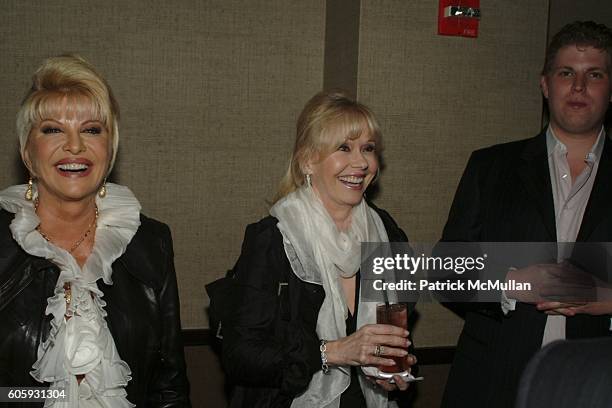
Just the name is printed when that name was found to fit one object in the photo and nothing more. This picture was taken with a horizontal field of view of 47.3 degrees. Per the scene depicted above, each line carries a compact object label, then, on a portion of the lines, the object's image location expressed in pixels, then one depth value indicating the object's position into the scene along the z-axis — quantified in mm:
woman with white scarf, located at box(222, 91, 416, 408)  2055
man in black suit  2334
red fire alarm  3090
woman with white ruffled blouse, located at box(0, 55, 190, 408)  1789
